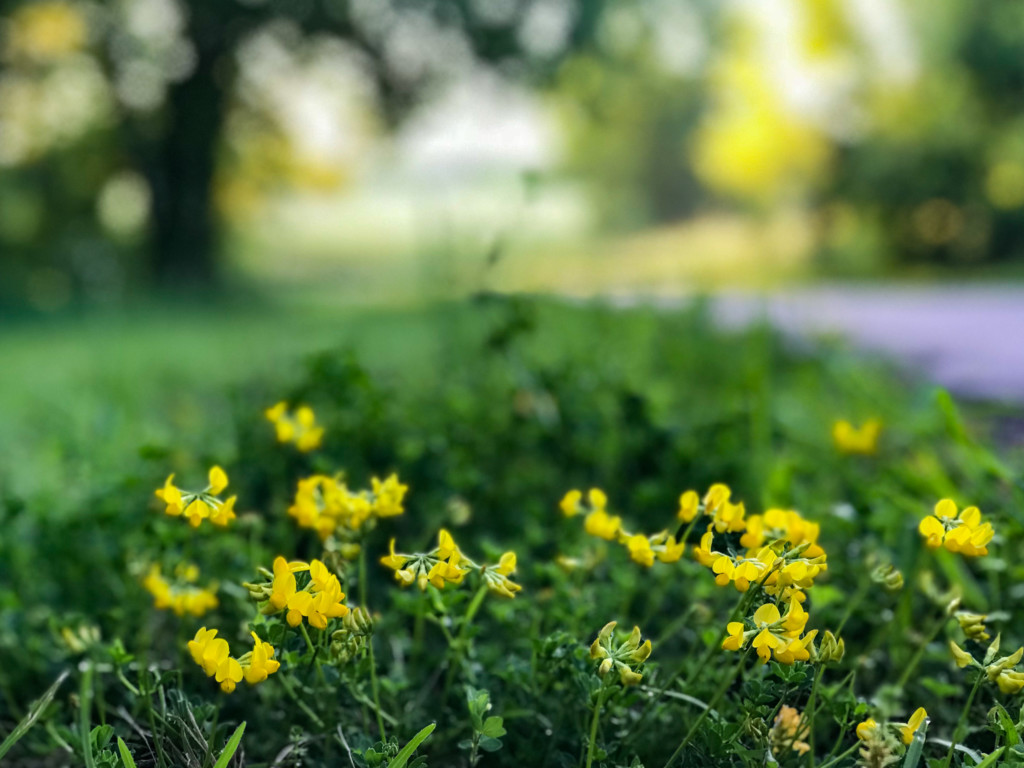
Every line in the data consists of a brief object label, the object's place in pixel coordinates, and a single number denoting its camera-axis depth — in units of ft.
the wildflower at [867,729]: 2.48
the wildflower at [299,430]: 3.53
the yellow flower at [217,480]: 2.67
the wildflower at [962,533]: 2.53
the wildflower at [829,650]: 2.46
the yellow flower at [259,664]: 2.33
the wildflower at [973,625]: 2.64
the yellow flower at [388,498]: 2.84
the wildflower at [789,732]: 2.75
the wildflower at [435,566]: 2.40
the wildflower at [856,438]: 4.51
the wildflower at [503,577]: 2.53
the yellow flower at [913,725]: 2.48
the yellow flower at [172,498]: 2.55
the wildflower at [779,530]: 2.70
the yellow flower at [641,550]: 2.69
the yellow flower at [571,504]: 3.02
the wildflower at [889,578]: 2.74
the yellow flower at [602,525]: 2.94
